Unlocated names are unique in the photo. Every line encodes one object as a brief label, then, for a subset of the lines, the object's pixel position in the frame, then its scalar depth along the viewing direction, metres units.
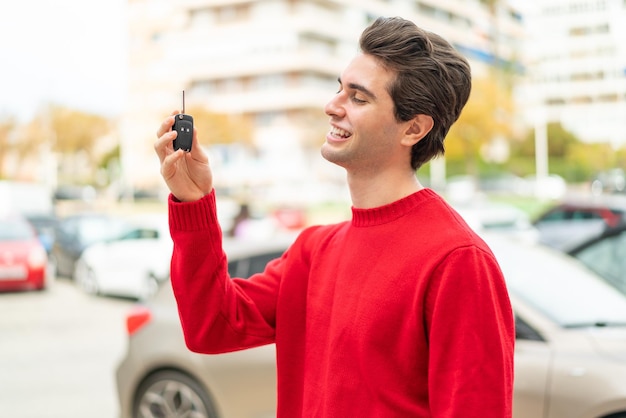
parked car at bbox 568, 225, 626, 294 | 6.28
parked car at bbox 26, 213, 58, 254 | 20.26
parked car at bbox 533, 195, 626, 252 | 13.11
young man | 1.79
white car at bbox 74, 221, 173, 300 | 13.30
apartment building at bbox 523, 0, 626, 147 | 42.88
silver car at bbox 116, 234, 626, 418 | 3.86
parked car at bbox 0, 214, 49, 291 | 14.81
